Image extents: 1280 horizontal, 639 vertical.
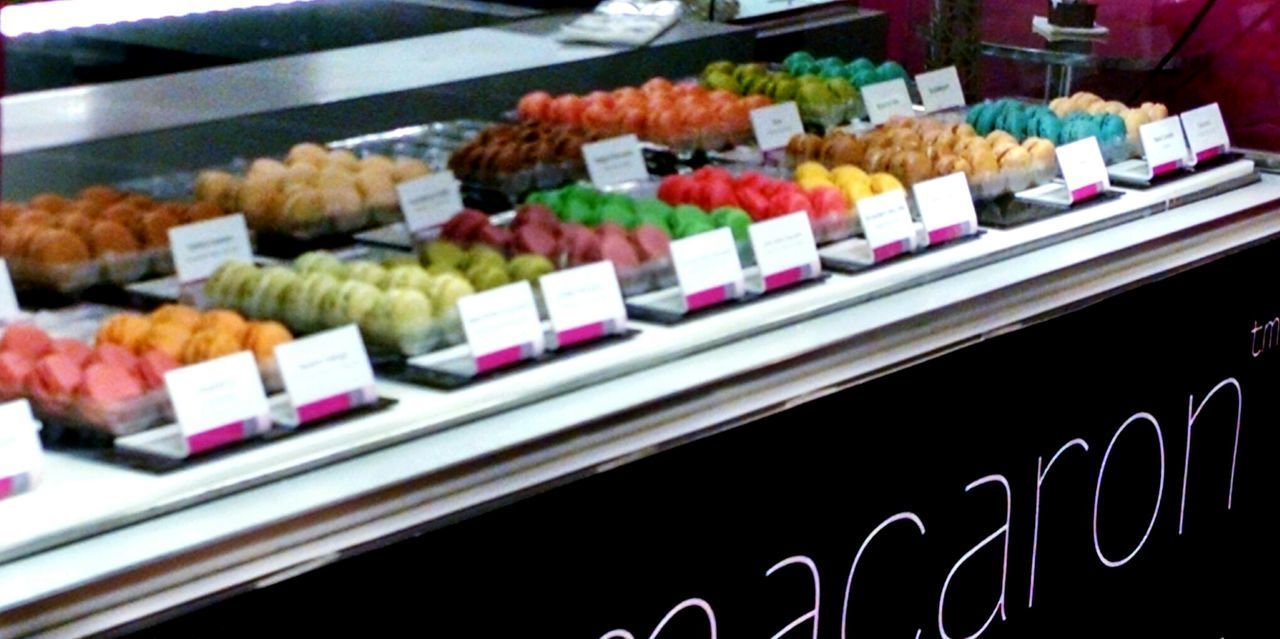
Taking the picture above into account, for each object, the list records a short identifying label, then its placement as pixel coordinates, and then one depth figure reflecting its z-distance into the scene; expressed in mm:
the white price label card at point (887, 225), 2475
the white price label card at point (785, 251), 2311
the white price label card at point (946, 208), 2582
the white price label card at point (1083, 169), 2869
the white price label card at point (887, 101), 3232
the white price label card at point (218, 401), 1677
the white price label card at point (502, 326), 1949
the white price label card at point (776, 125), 2969
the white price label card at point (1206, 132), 3186
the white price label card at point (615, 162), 2658
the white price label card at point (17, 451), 1574
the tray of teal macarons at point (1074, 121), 3088
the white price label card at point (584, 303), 2045
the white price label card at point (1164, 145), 3059
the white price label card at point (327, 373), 1774
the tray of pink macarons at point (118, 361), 1705
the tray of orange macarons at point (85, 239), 2074
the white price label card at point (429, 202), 2334
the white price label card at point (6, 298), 1963
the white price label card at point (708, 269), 2211
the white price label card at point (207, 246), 2072
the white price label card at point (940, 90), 3348
